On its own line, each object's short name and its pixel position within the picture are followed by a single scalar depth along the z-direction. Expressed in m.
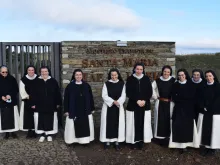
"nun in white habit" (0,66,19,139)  5.40
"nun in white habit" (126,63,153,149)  4.97
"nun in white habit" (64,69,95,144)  5.08
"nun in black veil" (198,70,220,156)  4.69
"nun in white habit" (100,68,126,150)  5.02
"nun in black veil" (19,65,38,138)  5.43
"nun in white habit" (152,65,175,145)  5.07
